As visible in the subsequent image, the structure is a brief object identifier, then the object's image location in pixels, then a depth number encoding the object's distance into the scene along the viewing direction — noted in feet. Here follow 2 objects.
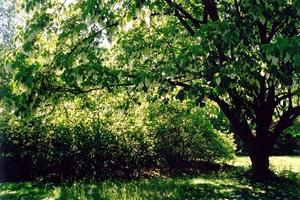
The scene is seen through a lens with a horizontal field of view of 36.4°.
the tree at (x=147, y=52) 31.76
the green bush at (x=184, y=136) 73.56
